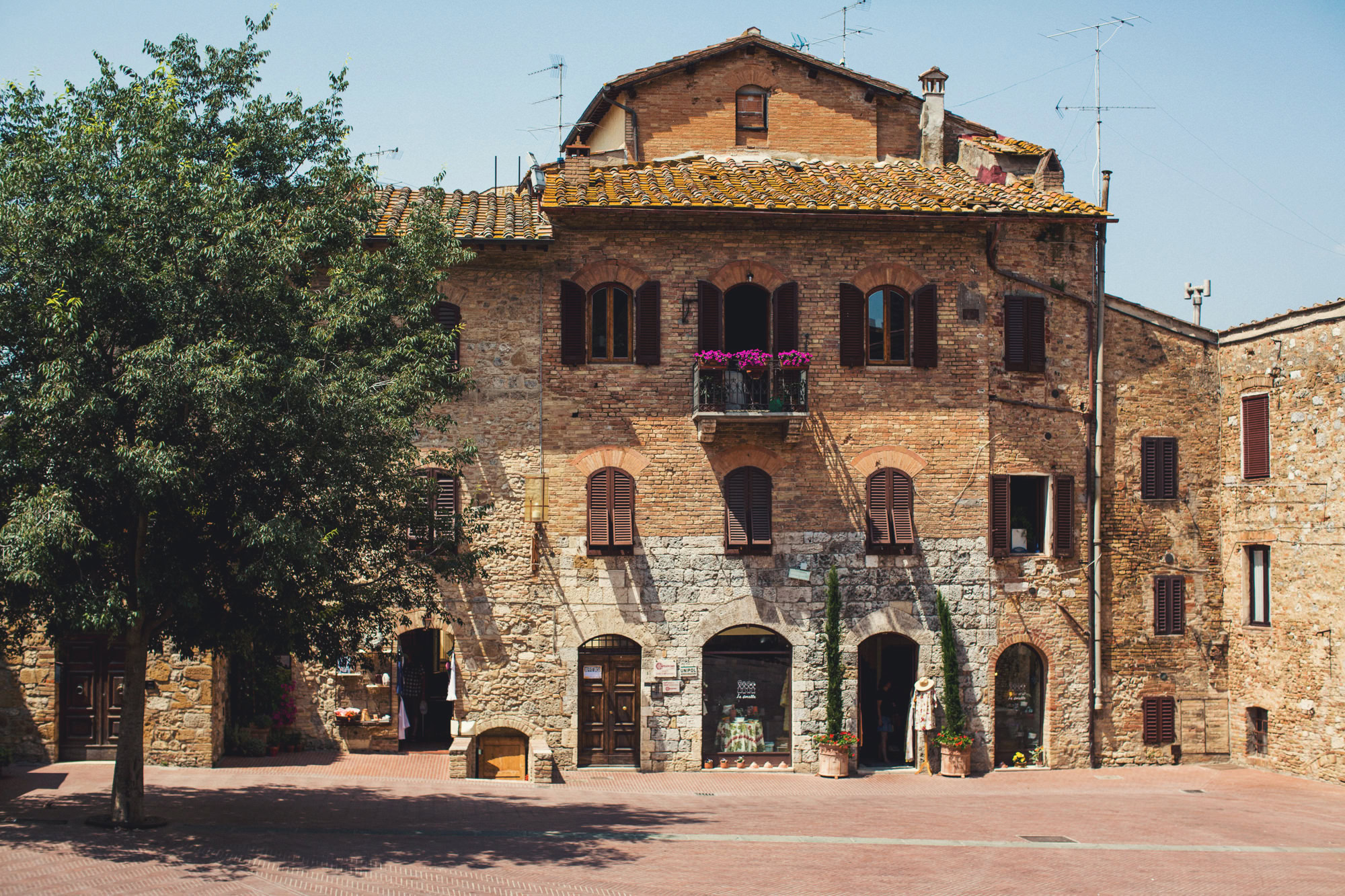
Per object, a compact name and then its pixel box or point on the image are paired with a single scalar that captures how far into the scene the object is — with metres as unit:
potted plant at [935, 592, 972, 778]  21.83
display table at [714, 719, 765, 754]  22.11
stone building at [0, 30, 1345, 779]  21.84
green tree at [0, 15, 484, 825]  14.24
